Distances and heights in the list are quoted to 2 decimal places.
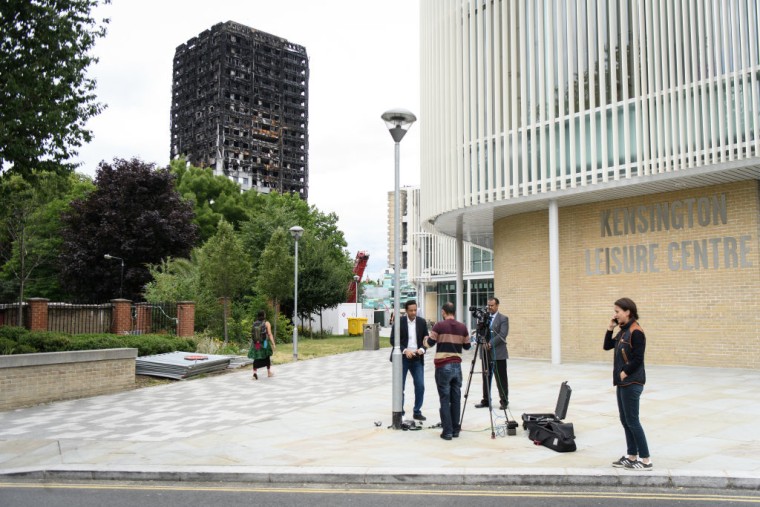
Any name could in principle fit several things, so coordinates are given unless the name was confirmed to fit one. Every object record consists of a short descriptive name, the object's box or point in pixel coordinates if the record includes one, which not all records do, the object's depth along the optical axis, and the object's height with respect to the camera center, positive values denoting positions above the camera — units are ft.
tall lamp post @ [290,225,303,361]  74.55 +8.31
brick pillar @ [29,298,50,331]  69.10 -1.05
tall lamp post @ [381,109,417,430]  30.91 +1.14
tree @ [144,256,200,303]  98.32 +3.17
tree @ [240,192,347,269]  139.33 +20.74
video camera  29.48 -0.93
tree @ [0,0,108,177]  47.57 +18.20
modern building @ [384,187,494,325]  168.14 +9.57
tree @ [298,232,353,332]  127.54 +4.77
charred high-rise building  371.56 +122.59
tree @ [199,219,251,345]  90.63 +5.22
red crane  206.79 +13.45
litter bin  92.17 -5.29
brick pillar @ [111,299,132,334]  77.36 -1.65
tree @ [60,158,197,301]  131.54 +15.67
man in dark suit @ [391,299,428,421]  32.14 -2.25
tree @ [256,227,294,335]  104.12 +5.04
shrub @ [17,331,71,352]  51.30 -3.08
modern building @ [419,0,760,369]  52.21 +13.03
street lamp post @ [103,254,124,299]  126.61 +5.35
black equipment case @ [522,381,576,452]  25.13 -5.35
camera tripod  29.50 -2.64
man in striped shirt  27.86 -2.92
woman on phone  21.47 -2.69
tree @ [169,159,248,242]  170.54 +31.87
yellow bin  142.72 -5.42
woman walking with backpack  54.20 -3.63
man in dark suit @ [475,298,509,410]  33.68 -2.59
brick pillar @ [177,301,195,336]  80.96 -1.88
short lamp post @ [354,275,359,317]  175.04 +3.86
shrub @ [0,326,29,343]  50.98 -2.34
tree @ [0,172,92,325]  74.38 +12.68
